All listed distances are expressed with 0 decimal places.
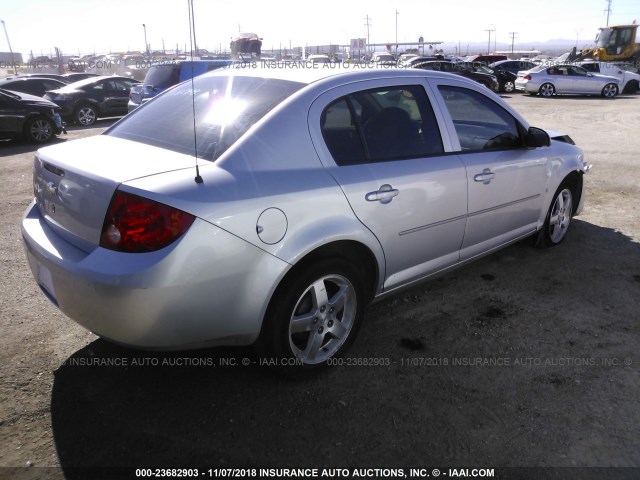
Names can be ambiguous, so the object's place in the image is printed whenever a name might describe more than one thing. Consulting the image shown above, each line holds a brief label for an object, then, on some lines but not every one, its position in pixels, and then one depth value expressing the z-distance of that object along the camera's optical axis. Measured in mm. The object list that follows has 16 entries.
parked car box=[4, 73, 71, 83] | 17300
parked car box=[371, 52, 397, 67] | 29041
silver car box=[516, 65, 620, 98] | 22094
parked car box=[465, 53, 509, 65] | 31433
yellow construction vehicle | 32938
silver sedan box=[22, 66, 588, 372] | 2383
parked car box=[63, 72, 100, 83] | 19006
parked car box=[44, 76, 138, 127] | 14047
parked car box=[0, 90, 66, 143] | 11023
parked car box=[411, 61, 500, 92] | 22512
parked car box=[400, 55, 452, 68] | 26314
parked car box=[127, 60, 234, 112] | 10812
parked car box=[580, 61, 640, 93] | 23391
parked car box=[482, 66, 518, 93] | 24625
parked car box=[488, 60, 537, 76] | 27672
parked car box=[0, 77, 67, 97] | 14930
